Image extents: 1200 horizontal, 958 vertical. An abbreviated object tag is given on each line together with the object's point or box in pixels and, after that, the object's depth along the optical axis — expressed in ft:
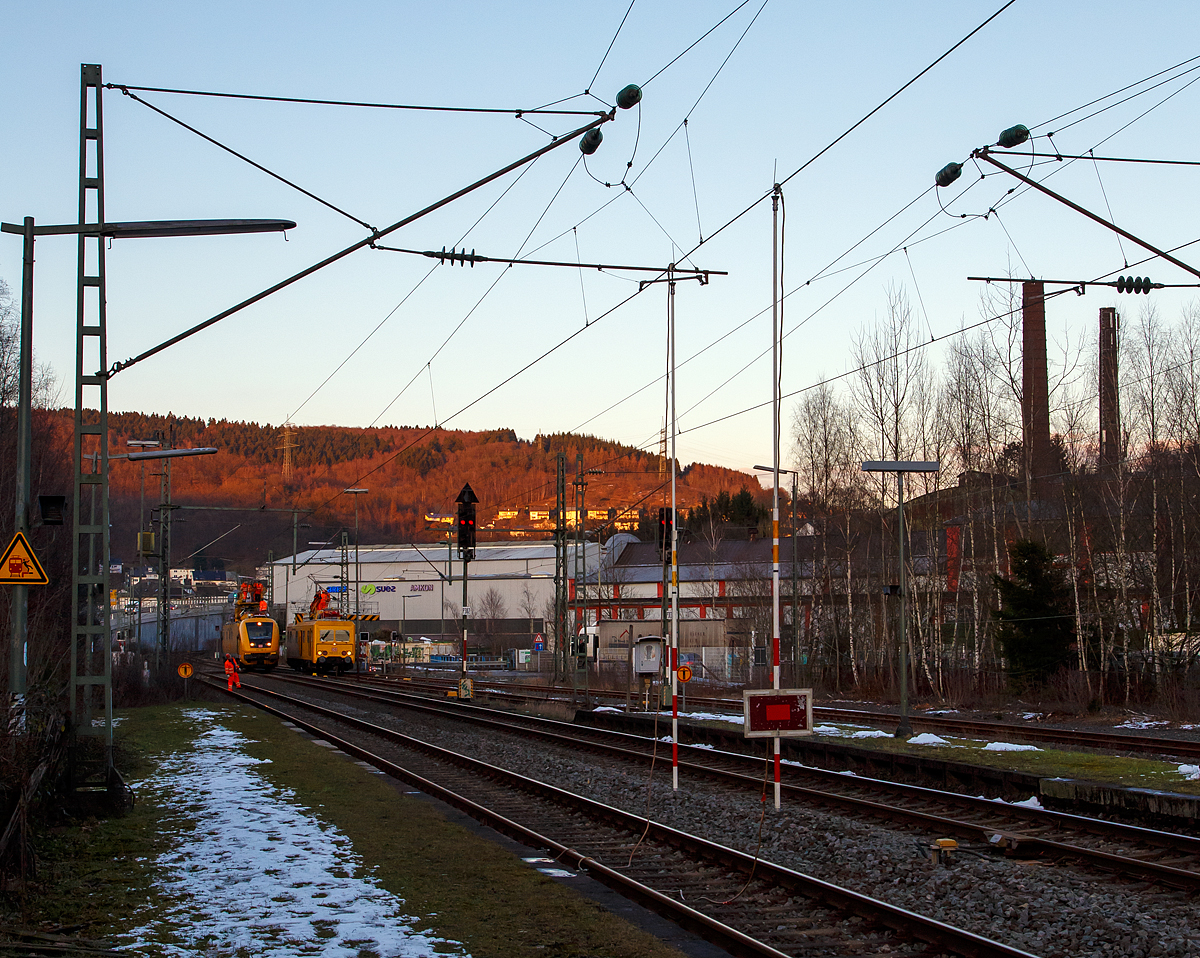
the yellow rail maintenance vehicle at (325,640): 216.74
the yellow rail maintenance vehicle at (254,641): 233.96
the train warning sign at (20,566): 46.98
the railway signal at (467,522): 102.95
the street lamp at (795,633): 131.03
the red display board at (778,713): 45.42
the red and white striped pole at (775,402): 45.32
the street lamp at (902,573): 77.05
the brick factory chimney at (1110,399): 142.72
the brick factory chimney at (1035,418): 151.02
